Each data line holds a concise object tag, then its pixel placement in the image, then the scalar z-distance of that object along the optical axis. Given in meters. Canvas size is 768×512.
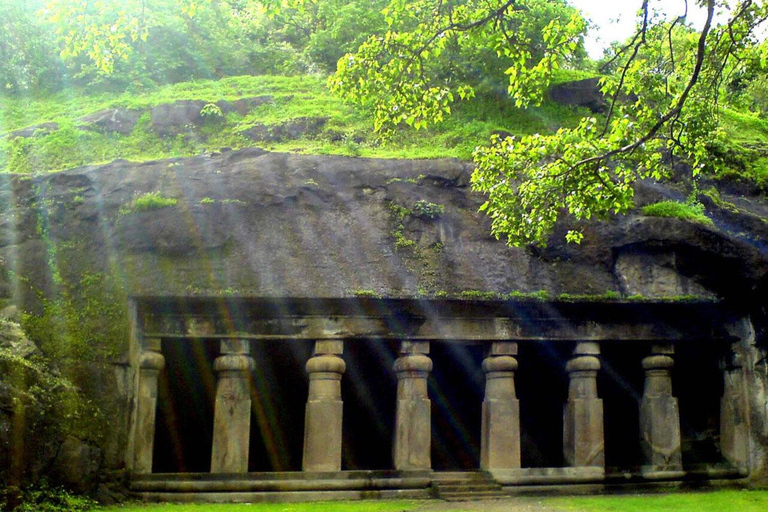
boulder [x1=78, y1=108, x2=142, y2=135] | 13.95
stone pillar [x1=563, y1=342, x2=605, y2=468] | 11.73
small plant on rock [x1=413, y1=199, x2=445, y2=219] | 11.70
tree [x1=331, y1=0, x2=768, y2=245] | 8.96
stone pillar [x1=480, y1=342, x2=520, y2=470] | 11.48
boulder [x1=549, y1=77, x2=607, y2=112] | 14.99
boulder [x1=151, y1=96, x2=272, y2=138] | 14.07
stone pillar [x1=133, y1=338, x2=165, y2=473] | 10.69
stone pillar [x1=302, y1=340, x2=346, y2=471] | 10.97
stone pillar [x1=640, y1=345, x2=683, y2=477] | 11.96
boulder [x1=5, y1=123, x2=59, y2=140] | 13.38
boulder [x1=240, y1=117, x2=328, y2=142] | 14.01
